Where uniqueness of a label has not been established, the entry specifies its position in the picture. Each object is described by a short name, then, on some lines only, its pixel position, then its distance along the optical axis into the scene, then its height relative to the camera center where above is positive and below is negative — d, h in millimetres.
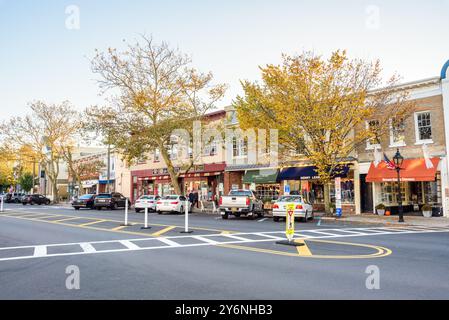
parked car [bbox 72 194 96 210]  34406 -937
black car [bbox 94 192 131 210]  34812 -873
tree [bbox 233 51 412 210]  21938 +5191
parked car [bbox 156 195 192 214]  27984 -984
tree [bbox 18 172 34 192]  77188 +2377
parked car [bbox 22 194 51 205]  46644 -938
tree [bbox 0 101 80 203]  46750 +8090
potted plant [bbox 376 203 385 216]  24141 -1306
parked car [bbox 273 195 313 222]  20484 -966
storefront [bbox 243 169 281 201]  29797 +633
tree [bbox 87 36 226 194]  30781 +7106
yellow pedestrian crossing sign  10934 -903
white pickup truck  22628 -834
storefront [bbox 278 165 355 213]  26281 +372
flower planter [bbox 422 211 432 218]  22422 -1542
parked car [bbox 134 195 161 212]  30928 -975
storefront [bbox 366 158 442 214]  21953 +224
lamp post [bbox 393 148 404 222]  19619 +1407
